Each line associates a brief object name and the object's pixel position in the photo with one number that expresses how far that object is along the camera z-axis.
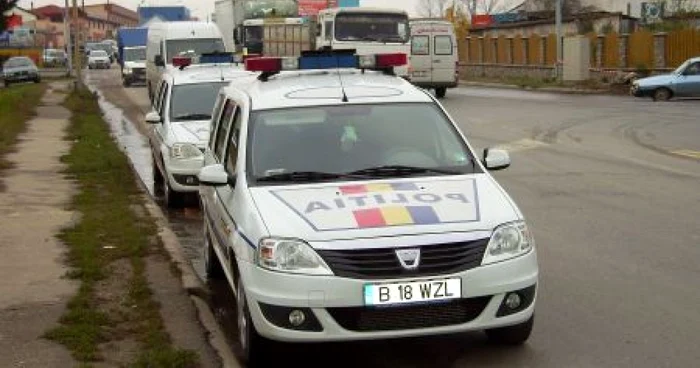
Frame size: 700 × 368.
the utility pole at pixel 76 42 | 34.62
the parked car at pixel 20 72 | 53.06
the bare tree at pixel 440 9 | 117.00
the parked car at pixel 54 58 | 86.44
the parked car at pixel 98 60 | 75.62
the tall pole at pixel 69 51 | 55.23
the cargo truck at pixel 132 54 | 47.44
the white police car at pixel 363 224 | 5.30
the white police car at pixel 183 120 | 11.88
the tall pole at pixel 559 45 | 44.72
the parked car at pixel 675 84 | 32.59
